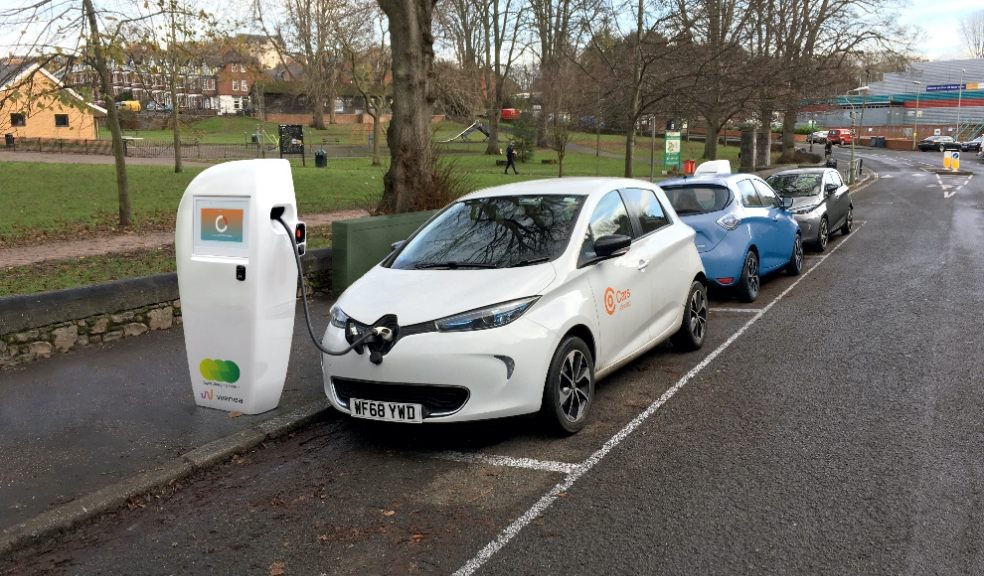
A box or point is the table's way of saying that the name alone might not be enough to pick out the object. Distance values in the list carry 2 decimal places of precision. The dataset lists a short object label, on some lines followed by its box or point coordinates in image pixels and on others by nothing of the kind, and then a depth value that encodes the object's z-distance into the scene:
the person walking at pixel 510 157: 36.45
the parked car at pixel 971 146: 69.31
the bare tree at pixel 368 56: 35.50
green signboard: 26.70
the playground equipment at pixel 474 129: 64.95
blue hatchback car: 9.25
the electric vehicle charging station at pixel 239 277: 5.08
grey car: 13.95
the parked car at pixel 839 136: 76.61
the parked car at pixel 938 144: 70.24
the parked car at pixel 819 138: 74.38
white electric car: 4.68
